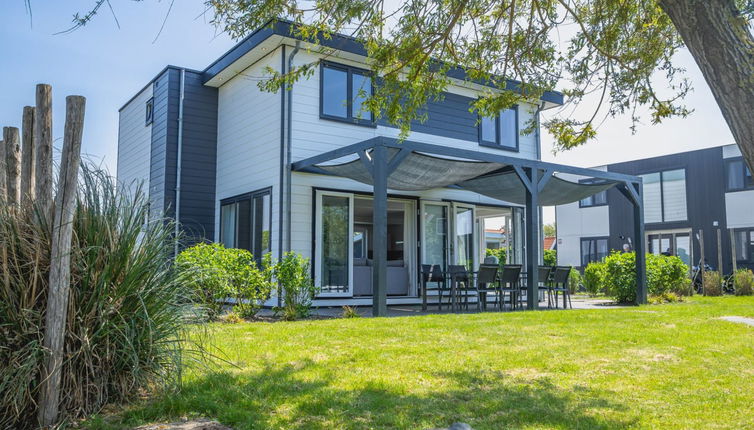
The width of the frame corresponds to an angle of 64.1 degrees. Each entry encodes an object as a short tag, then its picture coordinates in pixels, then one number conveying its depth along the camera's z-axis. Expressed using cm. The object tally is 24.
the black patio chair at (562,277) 1050
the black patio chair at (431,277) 971
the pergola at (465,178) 781
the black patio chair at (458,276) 956
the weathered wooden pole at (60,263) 281
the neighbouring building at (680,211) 1900
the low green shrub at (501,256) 1501
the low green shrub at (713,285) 1416
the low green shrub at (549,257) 1820
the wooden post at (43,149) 303
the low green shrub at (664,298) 1174
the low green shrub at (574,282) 1678
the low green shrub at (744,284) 1401
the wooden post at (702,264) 1431
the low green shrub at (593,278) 1477
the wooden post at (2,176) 307
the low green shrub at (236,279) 734
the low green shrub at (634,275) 1162
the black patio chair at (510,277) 959
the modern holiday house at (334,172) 947
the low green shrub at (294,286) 796
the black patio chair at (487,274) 928
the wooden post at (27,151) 317
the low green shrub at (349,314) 783
